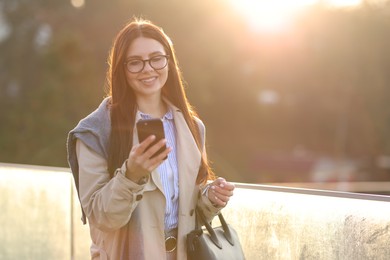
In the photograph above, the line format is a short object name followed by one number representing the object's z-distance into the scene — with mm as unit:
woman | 2824
